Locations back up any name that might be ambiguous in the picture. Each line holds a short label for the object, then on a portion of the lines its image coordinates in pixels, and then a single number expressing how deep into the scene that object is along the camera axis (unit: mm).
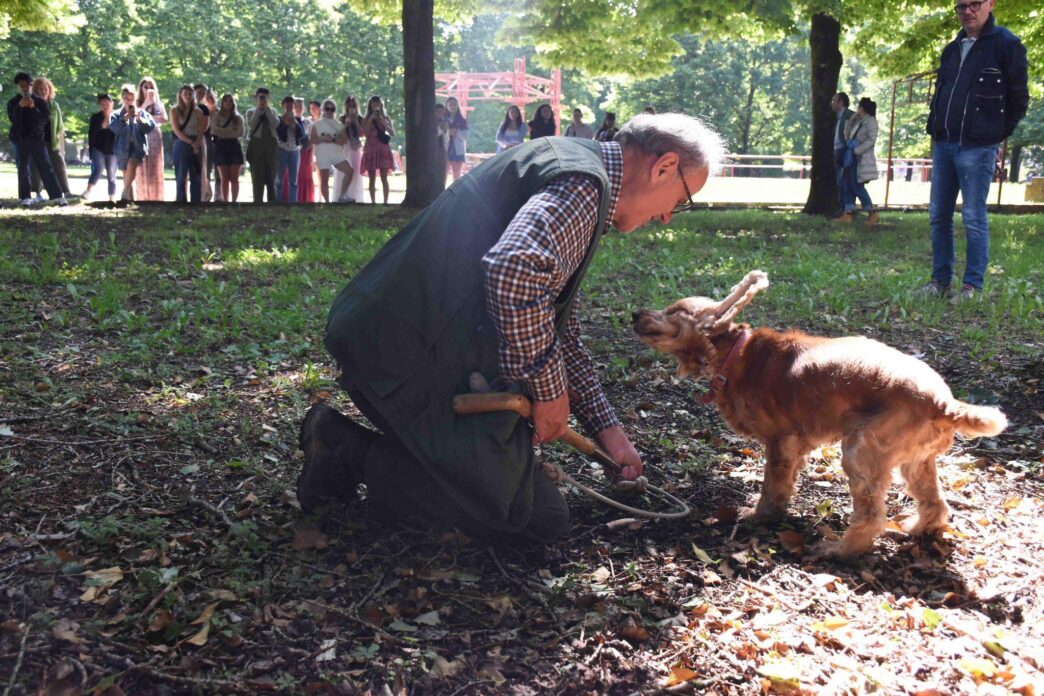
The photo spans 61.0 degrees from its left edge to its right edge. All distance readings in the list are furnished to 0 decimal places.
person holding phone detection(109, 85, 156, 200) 16062
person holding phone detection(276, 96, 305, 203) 17141
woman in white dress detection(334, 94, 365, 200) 17812
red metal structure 40750
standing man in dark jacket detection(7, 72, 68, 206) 15414
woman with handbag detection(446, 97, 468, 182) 20719
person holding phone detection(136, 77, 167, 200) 16562
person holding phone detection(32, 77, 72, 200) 15664
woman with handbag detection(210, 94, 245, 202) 15523
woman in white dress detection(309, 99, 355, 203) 17266
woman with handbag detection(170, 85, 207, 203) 15297
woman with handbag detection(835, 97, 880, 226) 16109
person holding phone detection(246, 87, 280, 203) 16031
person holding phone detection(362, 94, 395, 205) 17922
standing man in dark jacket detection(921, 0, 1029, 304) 7418
